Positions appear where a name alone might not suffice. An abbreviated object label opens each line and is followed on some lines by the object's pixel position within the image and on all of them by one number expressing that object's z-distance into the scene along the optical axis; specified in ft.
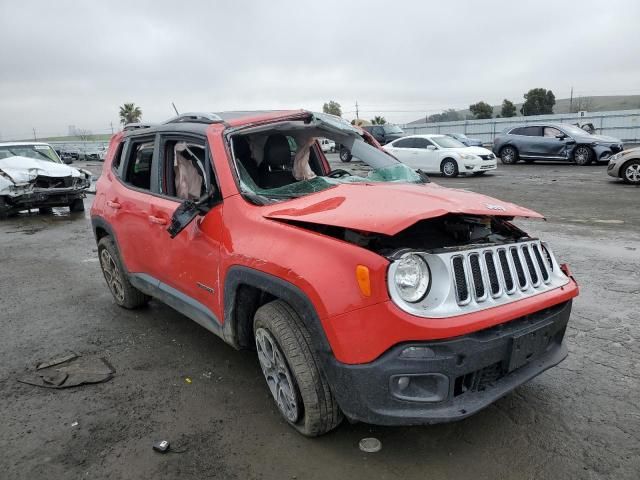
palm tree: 261.73
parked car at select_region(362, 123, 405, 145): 93.65
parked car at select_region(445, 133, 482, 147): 86.55
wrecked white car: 38.65
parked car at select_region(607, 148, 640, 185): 43.24
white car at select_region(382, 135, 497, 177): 55.57
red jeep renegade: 7.66
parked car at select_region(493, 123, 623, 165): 60.44
